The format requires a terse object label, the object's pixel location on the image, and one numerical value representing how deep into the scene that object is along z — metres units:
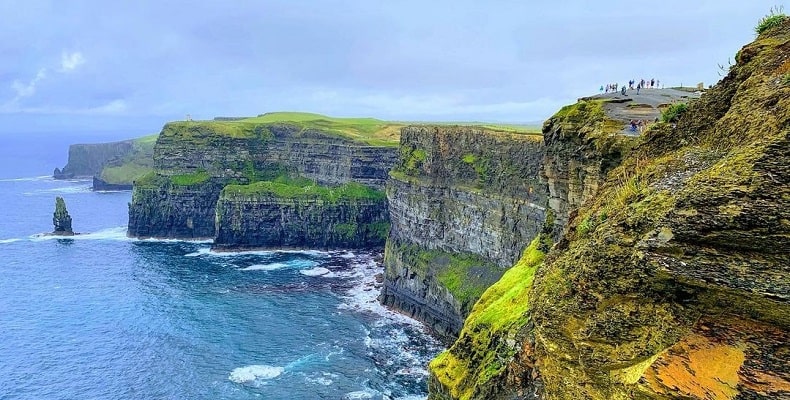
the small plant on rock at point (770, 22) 18.09
